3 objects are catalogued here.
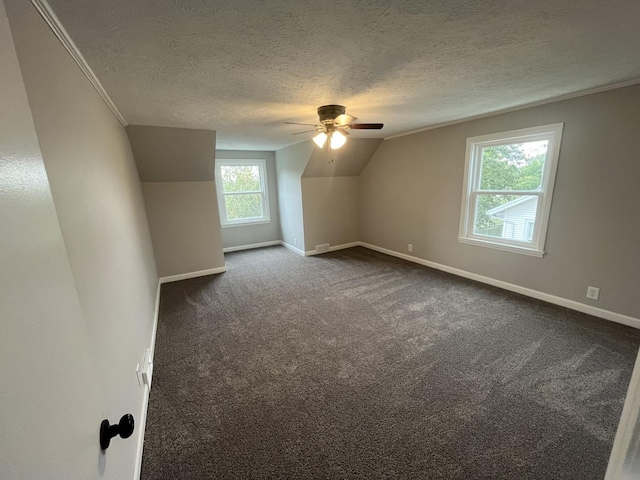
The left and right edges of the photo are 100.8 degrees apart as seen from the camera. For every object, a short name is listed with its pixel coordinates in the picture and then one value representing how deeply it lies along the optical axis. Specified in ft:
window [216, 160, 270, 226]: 17.83
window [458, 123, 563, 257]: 9.53
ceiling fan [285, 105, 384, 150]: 8.11
